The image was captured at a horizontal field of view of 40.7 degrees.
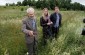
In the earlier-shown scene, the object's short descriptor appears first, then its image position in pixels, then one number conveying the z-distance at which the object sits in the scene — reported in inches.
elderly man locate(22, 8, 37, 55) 139.4
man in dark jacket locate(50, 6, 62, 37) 179.2
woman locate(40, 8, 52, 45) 169.0
